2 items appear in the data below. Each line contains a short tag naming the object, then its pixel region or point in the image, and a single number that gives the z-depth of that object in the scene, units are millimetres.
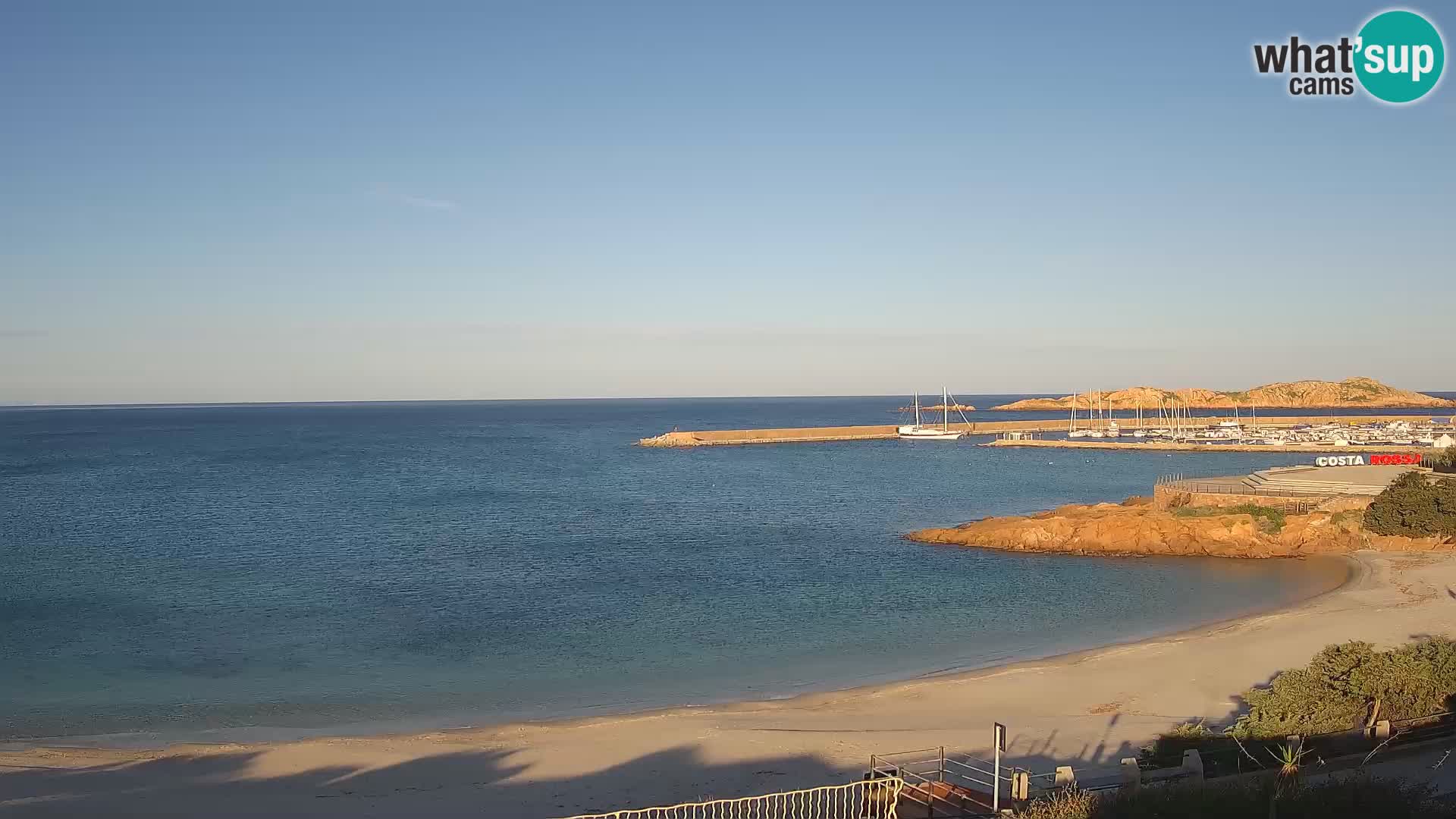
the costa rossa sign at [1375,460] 66125
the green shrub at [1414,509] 39531
